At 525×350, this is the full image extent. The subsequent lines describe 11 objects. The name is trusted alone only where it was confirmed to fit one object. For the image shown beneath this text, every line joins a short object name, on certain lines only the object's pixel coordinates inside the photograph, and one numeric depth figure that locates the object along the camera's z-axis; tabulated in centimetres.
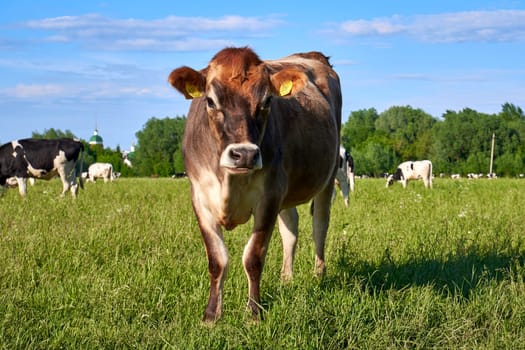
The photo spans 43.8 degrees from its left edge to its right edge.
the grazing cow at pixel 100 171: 4503
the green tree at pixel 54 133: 10498
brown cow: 433
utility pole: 9088
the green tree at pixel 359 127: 11925
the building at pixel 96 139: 17288
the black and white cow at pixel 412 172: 3178
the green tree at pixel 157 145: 10981
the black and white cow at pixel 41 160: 1927
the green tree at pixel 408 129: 10463
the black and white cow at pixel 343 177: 1497
